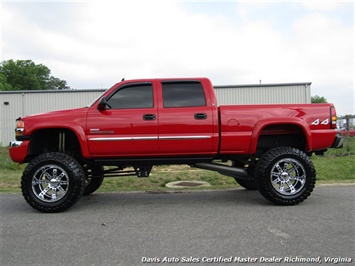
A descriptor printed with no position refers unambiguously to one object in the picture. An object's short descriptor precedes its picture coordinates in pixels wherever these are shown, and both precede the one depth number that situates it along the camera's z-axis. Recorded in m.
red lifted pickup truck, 5.55
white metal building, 22.20
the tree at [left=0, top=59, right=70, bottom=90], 76.88
